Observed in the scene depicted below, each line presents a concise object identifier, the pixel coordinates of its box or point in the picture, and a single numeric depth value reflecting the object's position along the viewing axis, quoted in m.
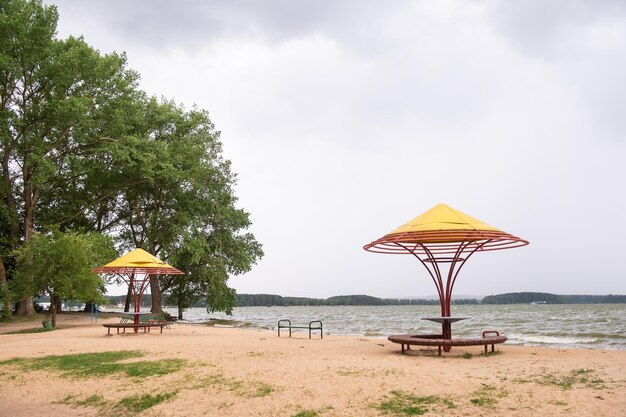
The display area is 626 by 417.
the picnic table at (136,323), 21.19
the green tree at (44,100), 30.09
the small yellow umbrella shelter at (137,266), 22.28
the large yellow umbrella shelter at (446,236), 12.98
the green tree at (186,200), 35.50
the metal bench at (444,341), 12.35
